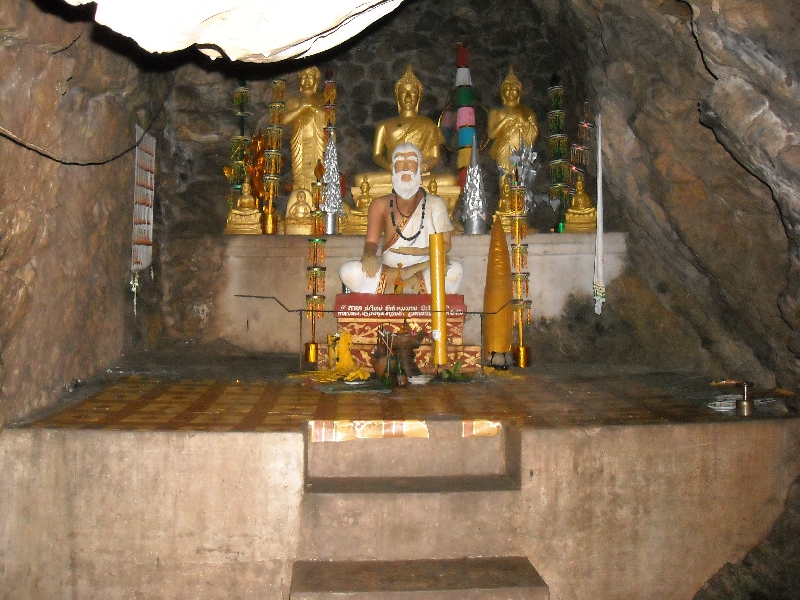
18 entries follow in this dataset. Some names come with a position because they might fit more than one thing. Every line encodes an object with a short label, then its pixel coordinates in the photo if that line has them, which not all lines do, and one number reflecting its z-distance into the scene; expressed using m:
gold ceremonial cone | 5.18
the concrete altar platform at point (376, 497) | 3.04
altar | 6.02
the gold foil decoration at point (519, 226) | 5.84
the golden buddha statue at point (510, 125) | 6.66
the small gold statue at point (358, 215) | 6.28
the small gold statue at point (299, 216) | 6.31
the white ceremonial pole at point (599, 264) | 5.28
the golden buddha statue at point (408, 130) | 6.62
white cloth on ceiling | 2.18
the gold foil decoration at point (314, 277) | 5.67
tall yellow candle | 4.70
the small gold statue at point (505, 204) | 6.08
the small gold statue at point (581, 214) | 6.06
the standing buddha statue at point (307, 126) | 6.70
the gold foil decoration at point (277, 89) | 6.65
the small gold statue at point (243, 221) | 6.21
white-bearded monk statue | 5.27
